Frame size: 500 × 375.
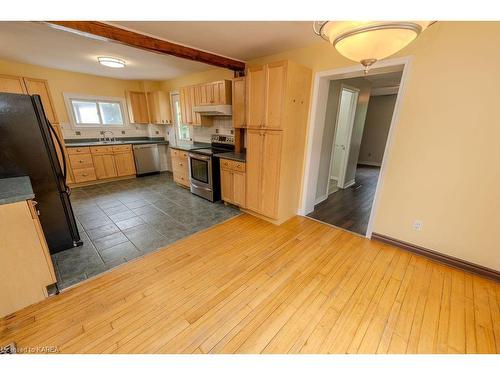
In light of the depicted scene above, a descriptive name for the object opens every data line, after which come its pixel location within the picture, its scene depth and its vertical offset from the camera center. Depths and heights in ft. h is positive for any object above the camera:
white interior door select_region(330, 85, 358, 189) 13.09 -0.62
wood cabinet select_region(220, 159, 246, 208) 10.55 -3.13
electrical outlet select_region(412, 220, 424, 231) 7.52 -3.62
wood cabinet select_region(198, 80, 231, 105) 11.76 +1.81
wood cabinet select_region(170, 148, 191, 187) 14.02 -3.15
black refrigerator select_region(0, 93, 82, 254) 6.03 -1.29
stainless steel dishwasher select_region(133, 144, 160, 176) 17.19 -3.16
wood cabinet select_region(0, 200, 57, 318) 4.82 -3.49
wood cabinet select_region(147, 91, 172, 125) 17.63 +1.30
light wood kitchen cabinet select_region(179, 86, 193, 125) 14.38 +1.24
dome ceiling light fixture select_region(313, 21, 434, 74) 2.88 +1.34
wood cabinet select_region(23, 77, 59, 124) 11.66 +1.68
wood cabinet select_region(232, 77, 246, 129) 10.72 +1.15
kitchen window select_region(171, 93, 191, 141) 17.56 -0.32
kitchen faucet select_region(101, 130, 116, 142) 17.06 -1.31
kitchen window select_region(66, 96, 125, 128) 15.47 +0.78
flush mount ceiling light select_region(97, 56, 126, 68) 10.73 +3.16
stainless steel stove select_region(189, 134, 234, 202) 11.78 -2.82
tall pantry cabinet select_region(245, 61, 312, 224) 8.20 -0.46
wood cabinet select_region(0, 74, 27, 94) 10.96 +1.90
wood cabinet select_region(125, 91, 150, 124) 17.44 +1.28
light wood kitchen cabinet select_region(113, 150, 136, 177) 16.26 -3.37
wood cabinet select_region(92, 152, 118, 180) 15.30 -3.40
